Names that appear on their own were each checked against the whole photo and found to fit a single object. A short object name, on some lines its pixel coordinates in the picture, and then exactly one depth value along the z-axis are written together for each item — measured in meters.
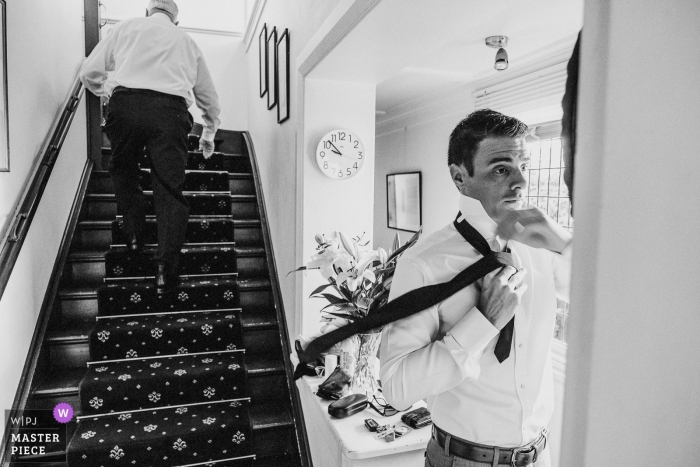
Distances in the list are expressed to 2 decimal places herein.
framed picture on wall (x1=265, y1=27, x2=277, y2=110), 3.41
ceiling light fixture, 2.83
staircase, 2.48
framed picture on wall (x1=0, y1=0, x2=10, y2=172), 2.13
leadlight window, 3.39
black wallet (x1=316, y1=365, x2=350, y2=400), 2.03
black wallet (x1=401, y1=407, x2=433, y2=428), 1.76
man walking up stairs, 2.68
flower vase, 1.97
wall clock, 2.54
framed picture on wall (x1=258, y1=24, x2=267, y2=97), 3.95
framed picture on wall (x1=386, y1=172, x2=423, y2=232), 5.22
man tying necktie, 1.01
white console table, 1.63
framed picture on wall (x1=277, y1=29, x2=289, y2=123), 3.01
